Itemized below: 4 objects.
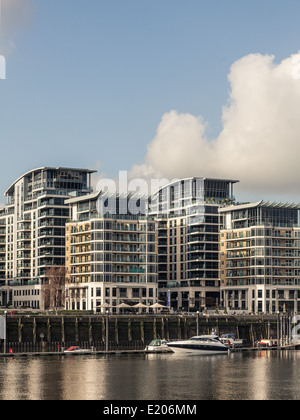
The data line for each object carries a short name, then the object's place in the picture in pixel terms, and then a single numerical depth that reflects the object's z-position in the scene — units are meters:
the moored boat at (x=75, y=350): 164.55
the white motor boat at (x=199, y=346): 169.01
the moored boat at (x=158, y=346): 174.00
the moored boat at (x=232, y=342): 184.70
